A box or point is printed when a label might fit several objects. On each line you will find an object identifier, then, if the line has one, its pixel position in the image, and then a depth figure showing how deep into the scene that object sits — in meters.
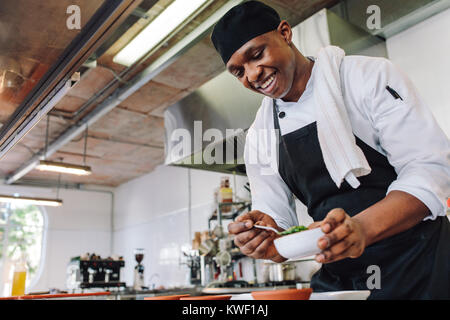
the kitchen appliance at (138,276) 5.05
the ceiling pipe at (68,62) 1.07
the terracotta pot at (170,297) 0.77
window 7.95
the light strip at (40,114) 1.43
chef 0.87
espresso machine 4.81
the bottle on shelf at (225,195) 4.70
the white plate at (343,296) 0.64
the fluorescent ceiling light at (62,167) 4.69
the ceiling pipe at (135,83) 3.22
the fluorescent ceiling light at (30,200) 5.83
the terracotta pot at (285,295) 0.63
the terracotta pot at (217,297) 0.74
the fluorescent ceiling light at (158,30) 3.03
